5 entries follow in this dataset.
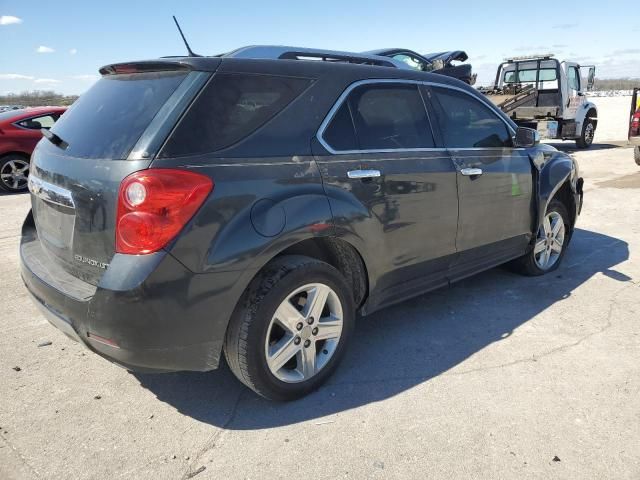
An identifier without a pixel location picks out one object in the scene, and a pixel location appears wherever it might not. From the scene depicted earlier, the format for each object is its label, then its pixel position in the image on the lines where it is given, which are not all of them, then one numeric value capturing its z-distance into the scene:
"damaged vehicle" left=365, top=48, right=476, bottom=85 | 10.08
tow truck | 14.50
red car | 9.49
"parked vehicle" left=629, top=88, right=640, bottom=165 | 10.52
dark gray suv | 2.33
